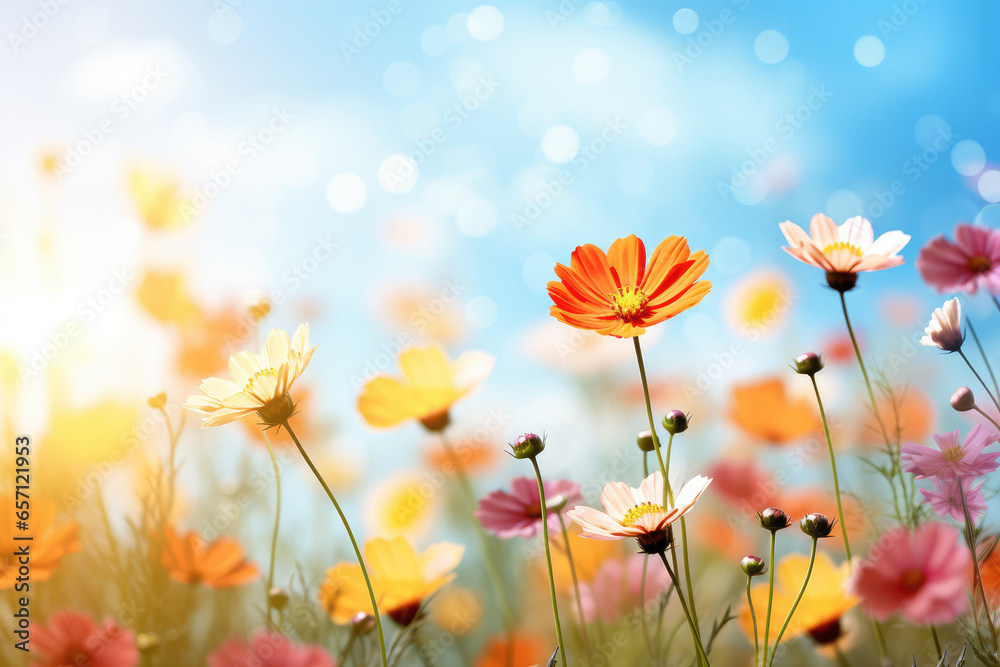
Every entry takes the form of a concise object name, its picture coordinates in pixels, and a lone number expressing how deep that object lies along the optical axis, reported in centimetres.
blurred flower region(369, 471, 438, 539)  93
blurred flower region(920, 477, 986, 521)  45
